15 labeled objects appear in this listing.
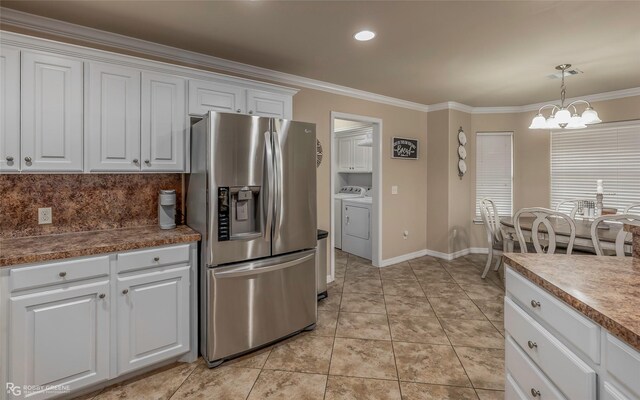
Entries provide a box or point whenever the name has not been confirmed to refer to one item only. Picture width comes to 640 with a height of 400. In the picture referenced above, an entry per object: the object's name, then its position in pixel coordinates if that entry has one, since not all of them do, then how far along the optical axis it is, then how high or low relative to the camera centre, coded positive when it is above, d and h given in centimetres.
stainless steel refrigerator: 227 -19
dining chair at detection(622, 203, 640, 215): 413 -15
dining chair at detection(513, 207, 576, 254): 309 -33
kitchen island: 93 -44
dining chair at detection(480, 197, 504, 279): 413 -44
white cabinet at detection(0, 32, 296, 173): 200 +67
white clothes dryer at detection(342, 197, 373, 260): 500 -42
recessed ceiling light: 254 +133
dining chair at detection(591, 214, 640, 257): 259 -30
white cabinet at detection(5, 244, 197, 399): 178 -73
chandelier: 317 +82
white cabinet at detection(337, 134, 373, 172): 580 +87
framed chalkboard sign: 474 +80
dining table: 292 -32
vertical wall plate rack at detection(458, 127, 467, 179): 507 +76
